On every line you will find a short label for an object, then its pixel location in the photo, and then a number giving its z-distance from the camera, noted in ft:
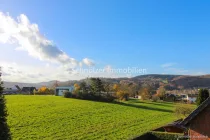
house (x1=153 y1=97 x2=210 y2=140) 28.78
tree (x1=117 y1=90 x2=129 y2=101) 174.94
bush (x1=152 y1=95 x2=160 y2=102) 198.67
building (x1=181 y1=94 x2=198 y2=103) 253.15
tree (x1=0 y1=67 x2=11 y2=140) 29.34
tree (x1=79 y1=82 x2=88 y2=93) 162.97
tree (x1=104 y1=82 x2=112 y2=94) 180.03
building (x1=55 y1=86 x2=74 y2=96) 180.75
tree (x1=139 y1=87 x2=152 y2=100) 205.32
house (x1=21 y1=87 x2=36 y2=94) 262.48
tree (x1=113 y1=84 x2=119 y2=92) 204.93
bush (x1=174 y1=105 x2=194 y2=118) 91.86
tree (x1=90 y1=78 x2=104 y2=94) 166.90
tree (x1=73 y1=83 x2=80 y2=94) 152.78
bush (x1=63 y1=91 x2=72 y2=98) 152.11
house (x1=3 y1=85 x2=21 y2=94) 248.64
